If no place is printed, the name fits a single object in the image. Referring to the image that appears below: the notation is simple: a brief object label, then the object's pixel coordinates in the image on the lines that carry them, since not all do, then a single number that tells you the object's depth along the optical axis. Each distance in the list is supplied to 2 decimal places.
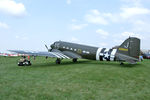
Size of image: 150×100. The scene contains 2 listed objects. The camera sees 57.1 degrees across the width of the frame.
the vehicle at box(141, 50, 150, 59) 41.40
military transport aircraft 17.17
